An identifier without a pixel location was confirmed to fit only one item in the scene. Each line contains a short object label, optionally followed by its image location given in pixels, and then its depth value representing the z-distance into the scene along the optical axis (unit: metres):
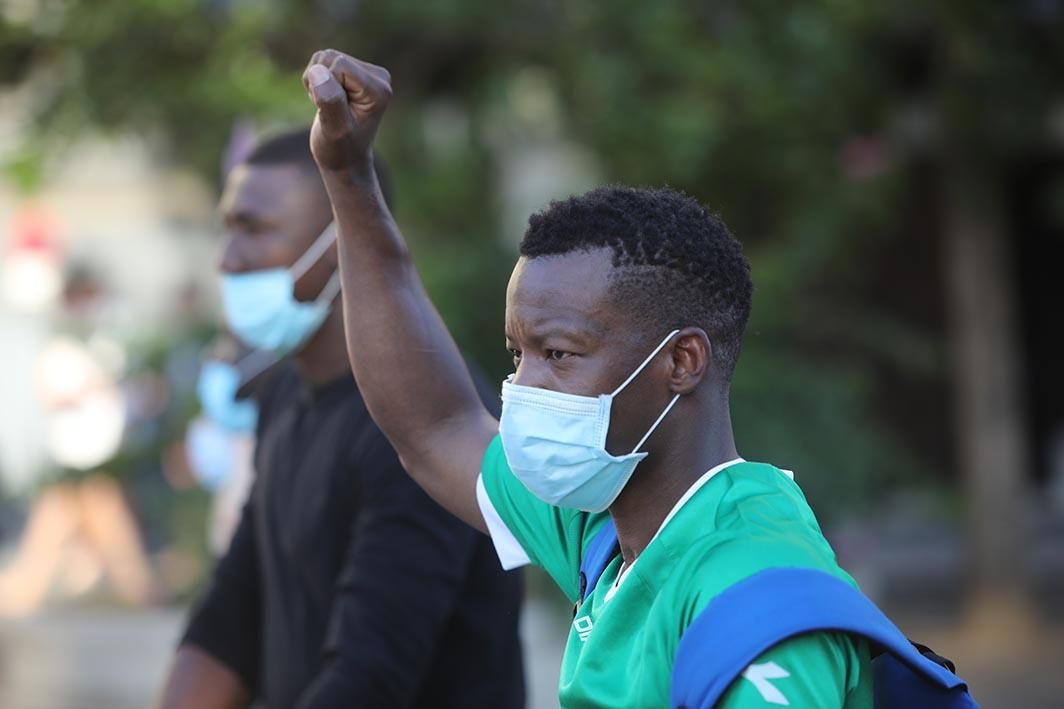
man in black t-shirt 6.14
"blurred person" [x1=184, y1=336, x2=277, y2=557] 8.83
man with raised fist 4.11
